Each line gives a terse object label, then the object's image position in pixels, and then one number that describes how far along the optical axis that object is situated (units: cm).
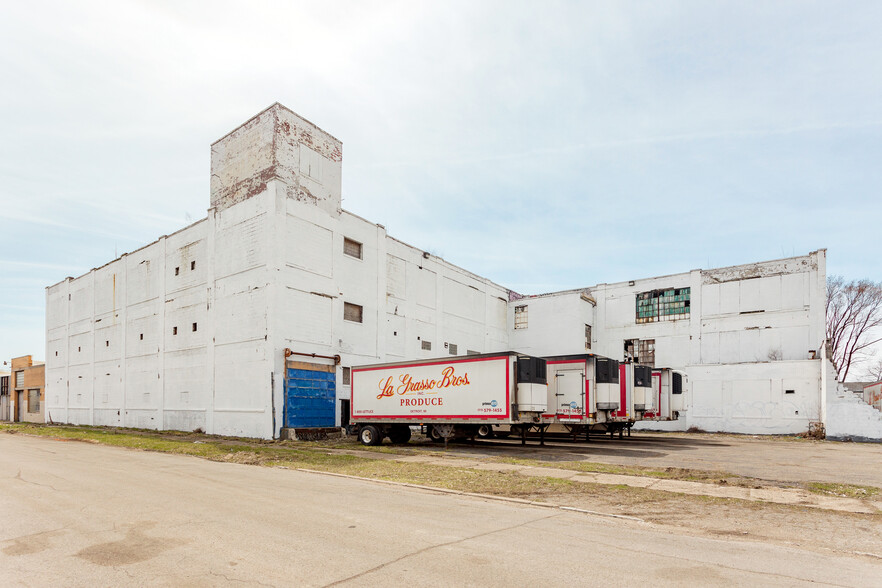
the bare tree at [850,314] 4866
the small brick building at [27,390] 5459
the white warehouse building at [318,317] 2884
